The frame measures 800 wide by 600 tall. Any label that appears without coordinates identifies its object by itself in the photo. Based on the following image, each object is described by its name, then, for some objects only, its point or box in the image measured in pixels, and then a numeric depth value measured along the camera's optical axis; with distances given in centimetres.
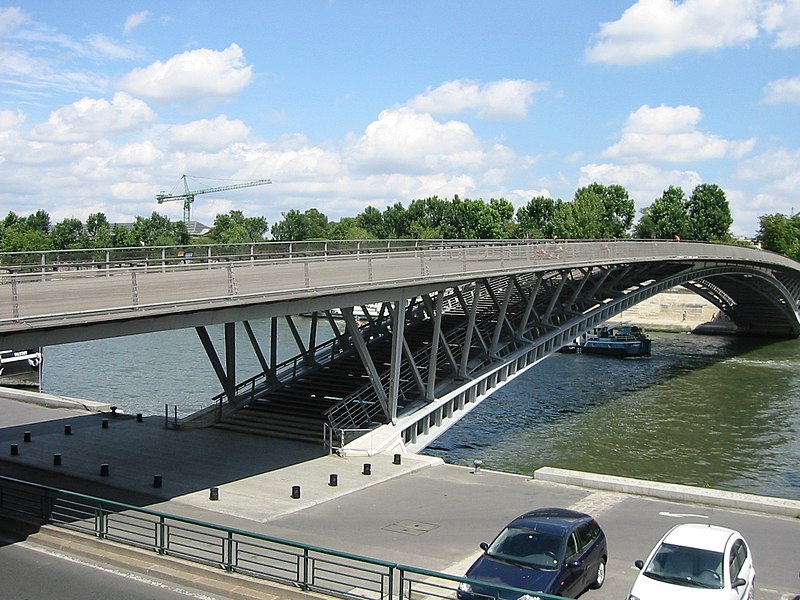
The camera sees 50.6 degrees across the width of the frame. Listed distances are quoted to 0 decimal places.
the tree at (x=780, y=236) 12169
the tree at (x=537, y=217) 12294
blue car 1309
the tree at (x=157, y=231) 9362
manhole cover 1797
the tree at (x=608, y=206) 12062
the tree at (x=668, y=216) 11900
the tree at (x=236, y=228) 12544
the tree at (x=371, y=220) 13762
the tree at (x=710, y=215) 11850
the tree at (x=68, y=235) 9806
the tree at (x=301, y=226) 14902
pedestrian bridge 1802
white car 1262
